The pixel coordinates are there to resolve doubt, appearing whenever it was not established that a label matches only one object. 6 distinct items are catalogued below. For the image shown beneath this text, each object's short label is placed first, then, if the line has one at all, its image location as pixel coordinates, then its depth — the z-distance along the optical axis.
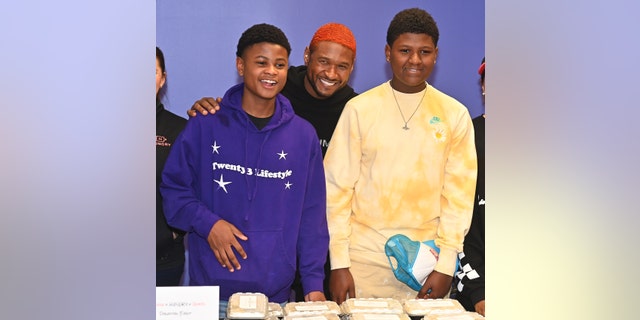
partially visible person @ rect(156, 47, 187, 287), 2.67
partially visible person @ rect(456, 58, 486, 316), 2.82
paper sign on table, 2.17
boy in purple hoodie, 2.65
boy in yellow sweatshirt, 2.82
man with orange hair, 2.82
